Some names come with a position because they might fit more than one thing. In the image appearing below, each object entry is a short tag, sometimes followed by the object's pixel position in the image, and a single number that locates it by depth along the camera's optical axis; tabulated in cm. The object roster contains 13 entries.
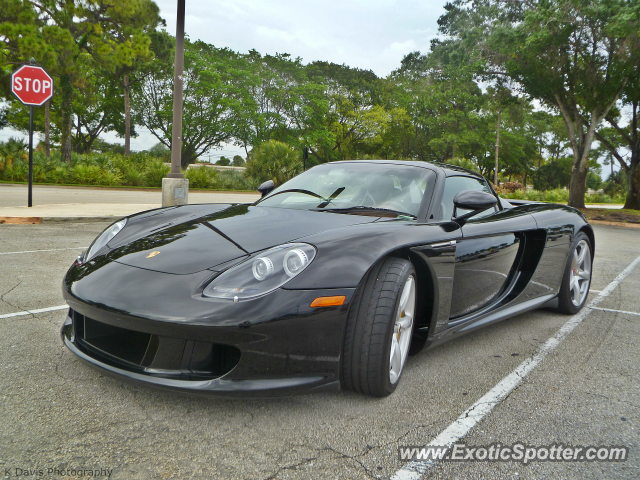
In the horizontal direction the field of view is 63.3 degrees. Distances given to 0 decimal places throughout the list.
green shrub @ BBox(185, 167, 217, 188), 2545
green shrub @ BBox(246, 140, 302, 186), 2742
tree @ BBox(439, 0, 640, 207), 1662
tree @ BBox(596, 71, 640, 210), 2186
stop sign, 1055
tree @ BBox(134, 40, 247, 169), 3881
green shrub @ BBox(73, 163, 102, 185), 2181
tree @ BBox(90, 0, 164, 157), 2820
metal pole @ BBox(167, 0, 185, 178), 1032
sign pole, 1041
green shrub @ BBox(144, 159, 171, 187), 2419
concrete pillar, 1065
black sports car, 207
